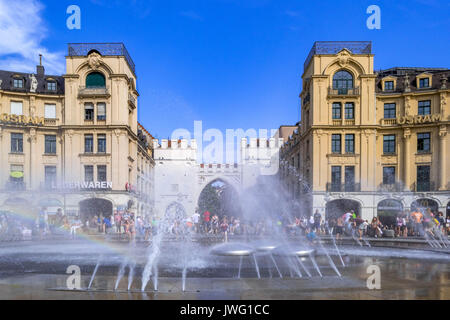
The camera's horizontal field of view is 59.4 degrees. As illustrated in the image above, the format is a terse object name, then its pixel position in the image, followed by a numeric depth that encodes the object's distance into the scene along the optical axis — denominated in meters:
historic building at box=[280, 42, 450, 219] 36.78
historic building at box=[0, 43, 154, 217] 38.97
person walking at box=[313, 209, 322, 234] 31.35
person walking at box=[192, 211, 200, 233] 31.41
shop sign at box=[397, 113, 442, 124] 36.94
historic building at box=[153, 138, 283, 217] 62.03
